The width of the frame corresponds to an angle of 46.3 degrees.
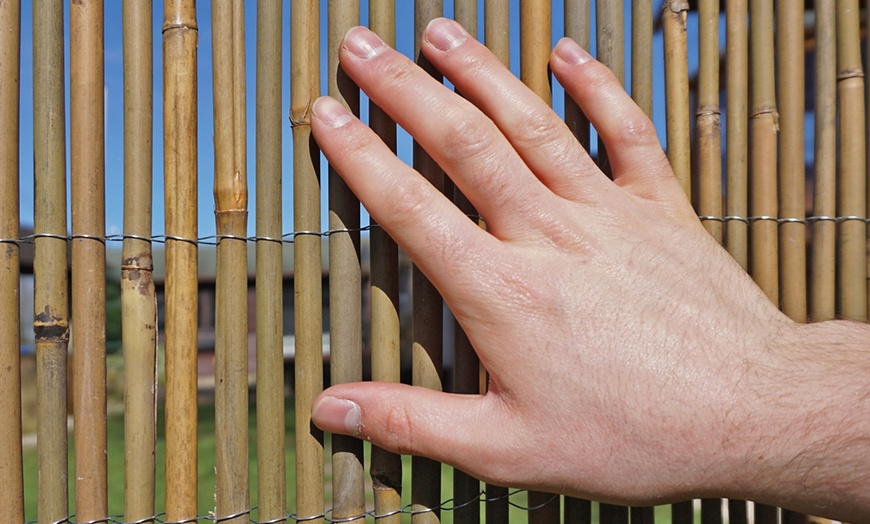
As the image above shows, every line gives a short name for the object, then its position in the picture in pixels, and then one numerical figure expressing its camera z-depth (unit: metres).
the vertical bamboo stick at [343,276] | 0.37
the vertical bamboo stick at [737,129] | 0.40
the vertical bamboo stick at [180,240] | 0.36
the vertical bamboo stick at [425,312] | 0.37
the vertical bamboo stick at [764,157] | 0.40
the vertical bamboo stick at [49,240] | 0.35
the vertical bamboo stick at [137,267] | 0.36
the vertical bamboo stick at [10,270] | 0.35
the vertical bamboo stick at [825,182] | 0.41
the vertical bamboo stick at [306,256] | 0.37
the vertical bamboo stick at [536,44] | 0.38
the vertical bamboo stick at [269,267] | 0.37
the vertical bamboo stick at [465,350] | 0.37
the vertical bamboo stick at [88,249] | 0.35
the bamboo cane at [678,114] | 0.39
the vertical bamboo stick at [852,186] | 0.41
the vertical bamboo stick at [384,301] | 0.37
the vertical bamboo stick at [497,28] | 0.38
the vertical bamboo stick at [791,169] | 0.40
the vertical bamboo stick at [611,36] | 0.38
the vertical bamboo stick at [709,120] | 0.39
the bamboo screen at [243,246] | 0.35
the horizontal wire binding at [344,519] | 0.36
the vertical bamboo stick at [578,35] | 0.38
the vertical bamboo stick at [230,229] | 0.36
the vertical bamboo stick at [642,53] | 0.39
